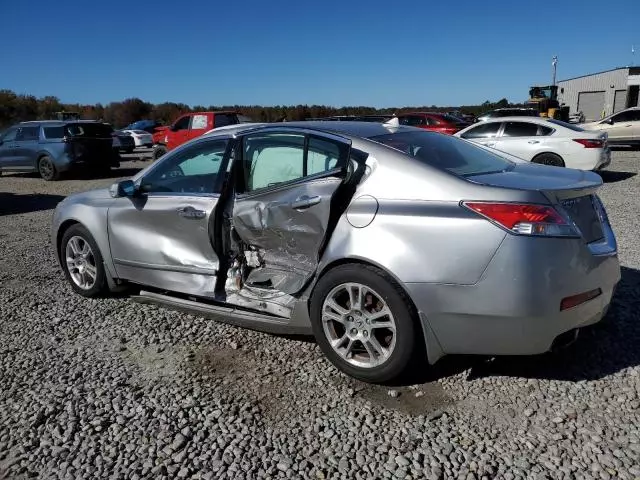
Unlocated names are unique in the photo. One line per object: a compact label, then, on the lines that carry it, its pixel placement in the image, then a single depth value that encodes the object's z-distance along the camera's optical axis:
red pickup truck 17.16
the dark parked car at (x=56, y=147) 15.75
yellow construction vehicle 28.52
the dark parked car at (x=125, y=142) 25.58
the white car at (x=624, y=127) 20.16
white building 43.94
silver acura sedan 2.92
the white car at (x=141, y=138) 28.06
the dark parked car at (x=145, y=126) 31.78
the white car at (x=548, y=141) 12.36
